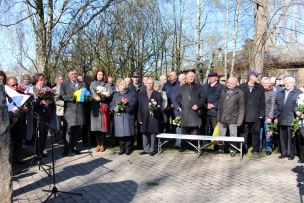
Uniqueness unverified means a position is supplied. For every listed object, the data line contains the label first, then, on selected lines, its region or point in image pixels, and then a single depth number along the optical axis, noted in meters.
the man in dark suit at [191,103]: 7.93
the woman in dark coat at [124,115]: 7.97
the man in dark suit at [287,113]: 7.41
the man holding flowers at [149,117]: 8.01
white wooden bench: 7.45
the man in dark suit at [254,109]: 7.70
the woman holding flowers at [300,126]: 6.24
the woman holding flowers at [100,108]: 8.16
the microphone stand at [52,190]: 4.80
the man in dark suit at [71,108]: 7.72
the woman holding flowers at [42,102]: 6.98
